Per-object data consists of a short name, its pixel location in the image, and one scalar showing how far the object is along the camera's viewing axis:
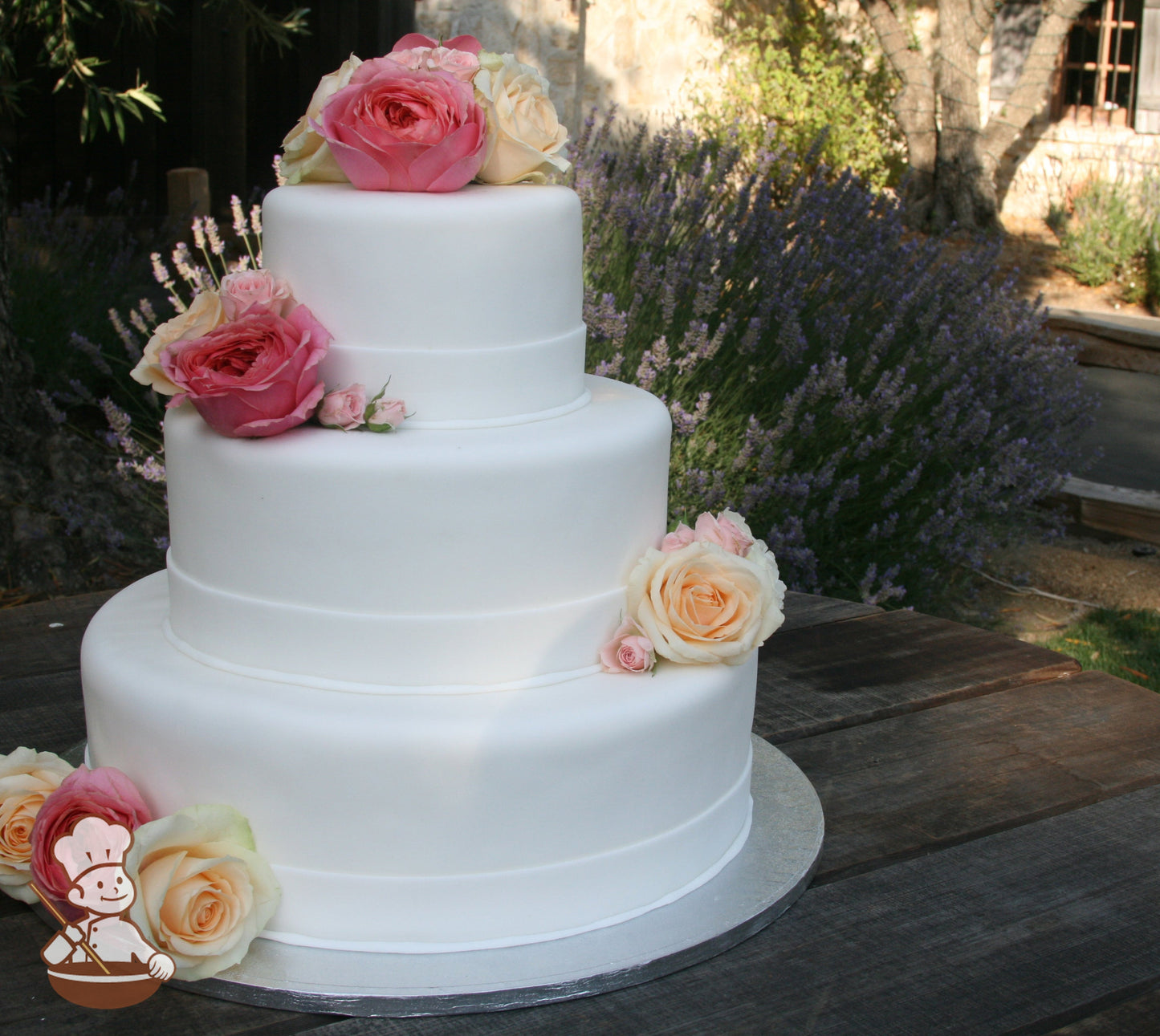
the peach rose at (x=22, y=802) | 1.56
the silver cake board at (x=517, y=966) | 1.39
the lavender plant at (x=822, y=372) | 3.17
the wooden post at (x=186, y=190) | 5.80
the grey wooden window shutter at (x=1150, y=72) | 10.48
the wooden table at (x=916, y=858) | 1.39
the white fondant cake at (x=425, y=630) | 1.45
